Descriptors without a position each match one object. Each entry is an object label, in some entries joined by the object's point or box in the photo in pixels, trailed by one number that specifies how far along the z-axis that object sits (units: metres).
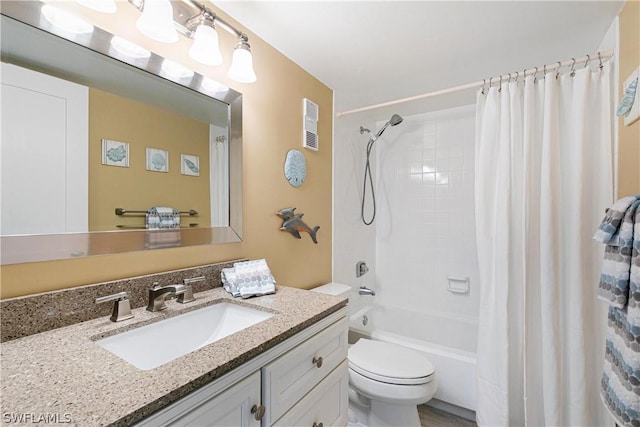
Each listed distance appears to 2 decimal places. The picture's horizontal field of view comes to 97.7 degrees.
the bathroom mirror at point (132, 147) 0.78
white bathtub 1.86
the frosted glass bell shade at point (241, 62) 1.22
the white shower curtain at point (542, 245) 1.39
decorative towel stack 1.16
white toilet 1.50
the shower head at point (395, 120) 2.26
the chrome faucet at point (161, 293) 0.95
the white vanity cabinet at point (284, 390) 0.61
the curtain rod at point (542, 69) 1.35
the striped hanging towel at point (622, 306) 0.86
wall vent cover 1.80
